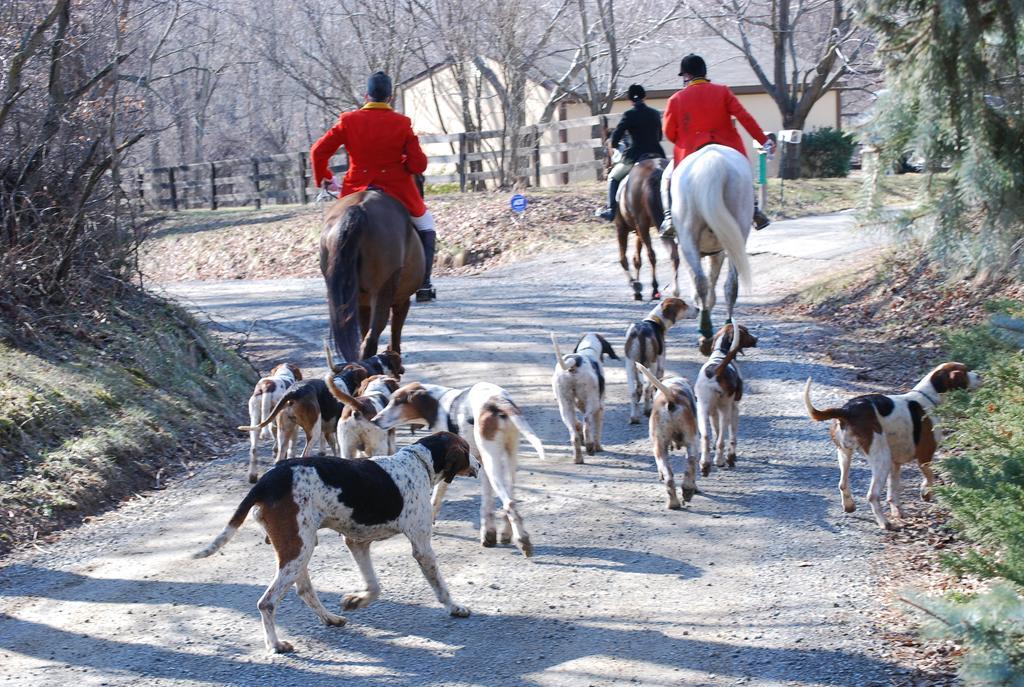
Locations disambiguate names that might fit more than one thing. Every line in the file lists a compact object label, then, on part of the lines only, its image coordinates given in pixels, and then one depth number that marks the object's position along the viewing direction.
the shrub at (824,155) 30.50
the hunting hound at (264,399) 8.74
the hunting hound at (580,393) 8.71
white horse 10.95
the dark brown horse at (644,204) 14.20
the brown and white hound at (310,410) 8.39
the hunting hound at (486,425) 6.79
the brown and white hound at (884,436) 7.02
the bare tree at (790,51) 27.22
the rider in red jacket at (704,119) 12.12
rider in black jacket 15.78
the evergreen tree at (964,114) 5.64
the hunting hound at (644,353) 9.87
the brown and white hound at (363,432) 7.69
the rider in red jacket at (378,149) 10.55
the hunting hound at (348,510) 5.48
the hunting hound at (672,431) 7.55
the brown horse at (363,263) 9.73
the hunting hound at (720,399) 8.28
